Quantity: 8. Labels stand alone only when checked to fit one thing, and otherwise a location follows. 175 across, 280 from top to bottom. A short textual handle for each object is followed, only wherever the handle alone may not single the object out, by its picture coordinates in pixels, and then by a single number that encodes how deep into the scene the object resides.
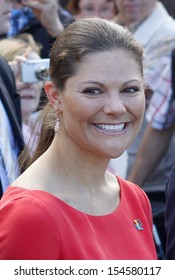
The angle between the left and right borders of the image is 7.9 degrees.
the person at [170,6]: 9.99
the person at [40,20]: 9.33
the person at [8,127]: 5.86
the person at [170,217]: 5.10
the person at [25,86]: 7.73
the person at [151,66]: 8.36
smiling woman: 4.00
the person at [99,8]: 10.65
